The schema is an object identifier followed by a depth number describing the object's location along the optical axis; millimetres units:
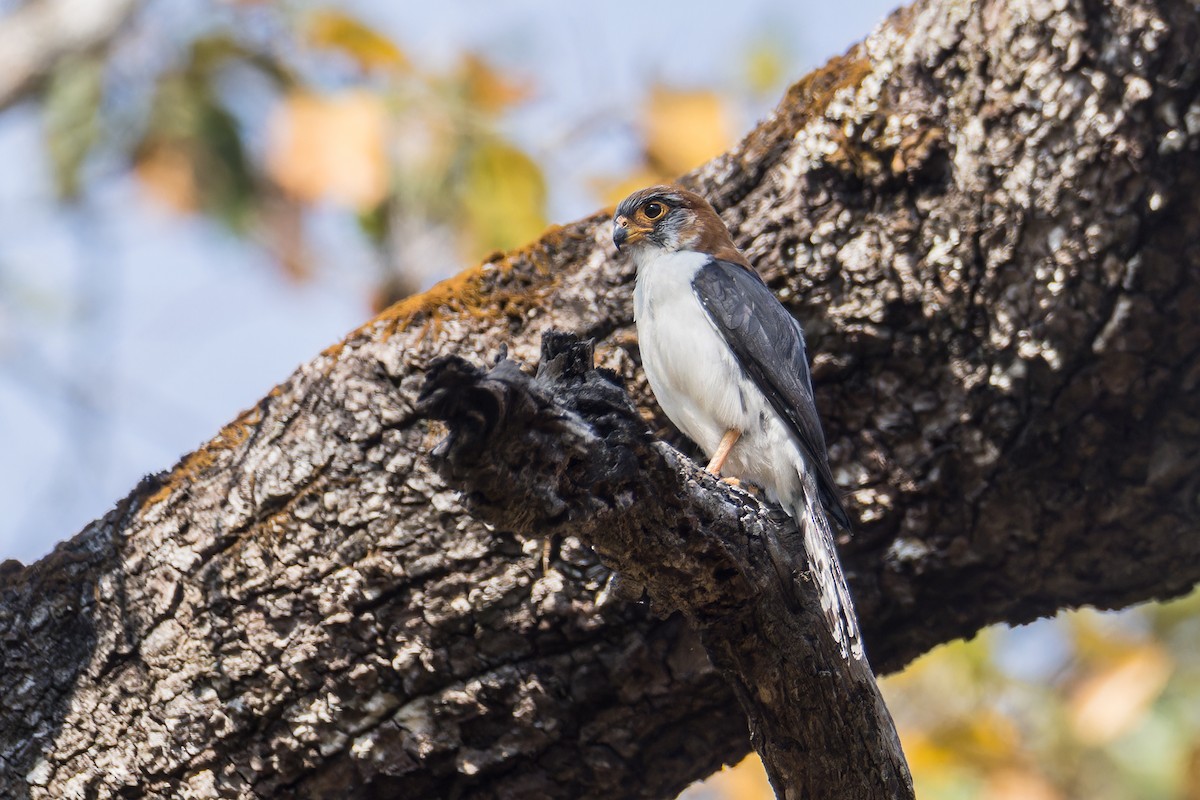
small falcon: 7641
